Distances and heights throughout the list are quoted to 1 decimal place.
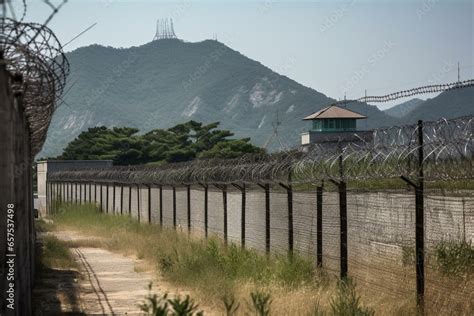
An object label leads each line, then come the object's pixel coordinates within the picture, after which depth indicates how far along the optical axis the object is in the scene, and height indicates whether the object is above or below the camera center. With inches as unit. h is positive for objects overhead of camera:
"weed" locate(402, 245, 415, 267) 818.8 -30.6
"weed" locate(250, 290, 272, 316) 454.9 -29.5
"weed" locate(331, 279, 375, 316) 585.6 -39.7
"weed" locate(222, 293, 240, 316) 805.7 -50.5
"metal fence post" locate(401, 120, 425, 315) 671.1 -15.3
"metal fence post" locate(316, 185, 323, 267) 901.2 -18.7
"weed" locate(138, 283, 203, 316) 422.0 -28.1
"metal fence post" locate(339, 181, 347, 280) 816.3 -14.6
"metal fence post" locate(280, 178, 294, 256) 992.7 -10.1
